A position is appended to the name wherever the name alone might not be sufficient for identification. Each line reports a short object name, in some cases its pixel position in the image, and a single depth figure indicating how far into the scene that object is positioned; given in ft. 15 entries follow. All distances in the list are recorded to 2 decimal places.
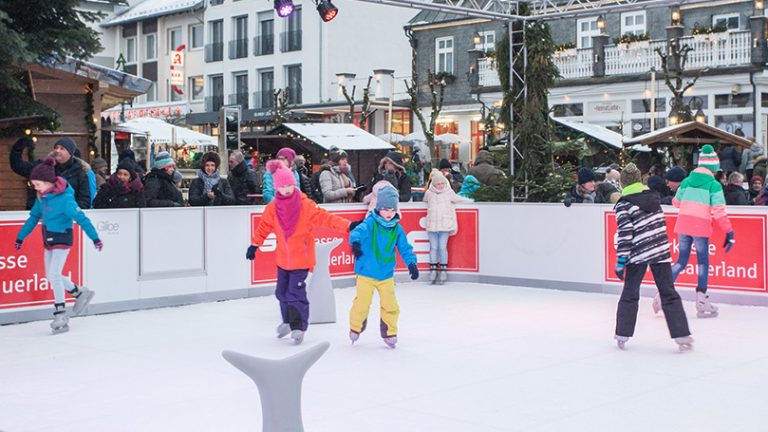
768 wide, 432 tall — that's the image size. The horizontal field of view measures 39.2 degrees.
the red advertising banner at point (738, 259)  39.96
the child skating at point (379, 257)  30.50
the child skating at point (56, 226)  34.01
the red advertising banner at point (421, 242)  47.55
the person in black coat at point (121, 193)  40.42
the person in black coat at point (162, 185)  41.78
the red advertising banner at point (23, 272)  36.32
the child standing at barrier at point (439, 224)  48.83
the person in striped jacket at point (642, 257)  29.43
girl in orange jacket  31.50
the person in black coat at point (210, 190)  43.73
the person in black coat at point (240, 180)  45.24
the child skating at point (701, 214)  35.47
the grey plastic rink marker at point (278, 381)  15.49
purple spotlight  46.96
